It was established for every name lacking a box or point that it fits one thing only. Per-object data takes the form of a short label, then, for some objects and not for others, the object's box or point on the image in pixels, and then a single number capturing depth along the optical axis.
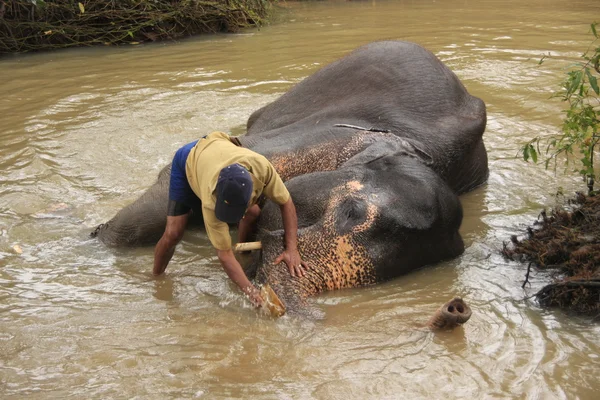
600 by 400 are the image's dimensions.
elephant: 4.04
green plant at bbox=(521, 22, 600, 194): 4.73
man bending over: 3.60
